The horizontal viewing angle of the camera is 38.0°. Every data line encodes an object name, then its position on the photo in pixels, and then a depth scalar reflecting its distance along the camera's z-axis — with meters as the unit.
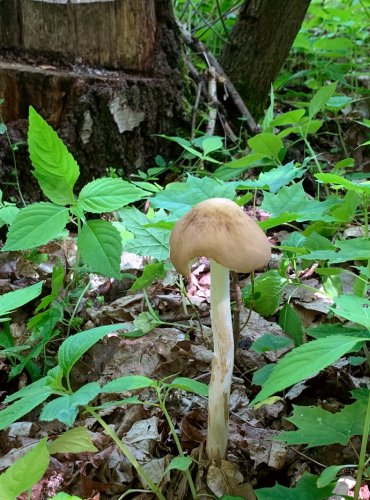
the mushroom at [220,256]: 0.29
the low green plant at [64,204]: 0.37
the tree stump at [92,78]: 0.69
